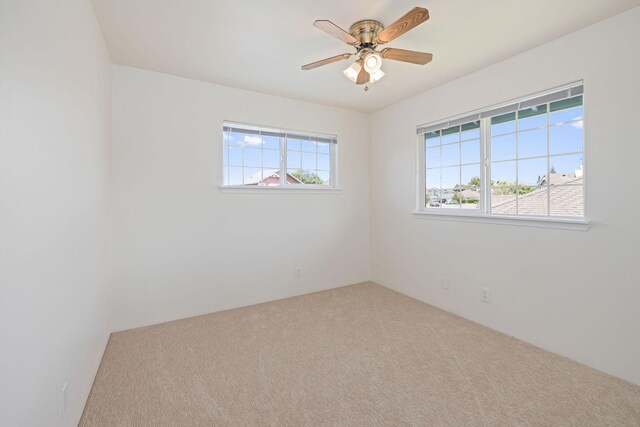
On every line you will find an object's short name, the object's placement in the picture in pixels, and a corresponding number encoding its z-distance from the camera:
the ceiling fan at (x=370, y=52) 1.89
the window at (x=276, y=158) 3.27
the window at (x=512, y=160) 2.29
